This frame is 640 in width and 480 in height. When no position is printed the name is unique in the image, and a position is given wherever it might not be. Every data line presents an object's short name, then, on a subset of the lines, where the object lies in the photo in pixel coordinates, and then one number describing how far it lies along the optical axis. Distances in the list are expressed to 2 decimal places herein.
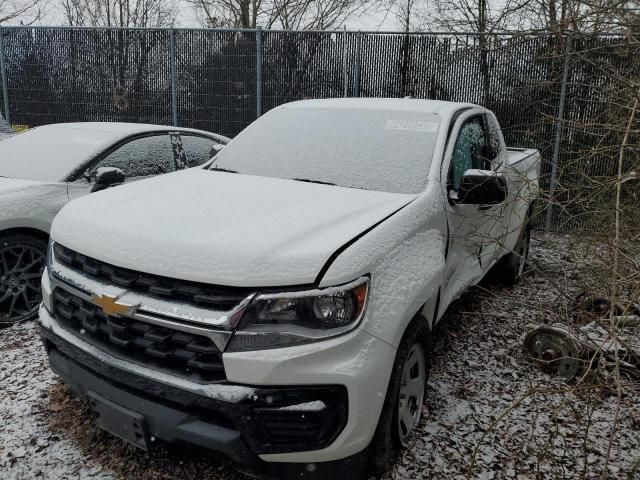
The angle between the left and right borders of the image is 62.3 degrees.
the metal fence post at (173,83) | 8.55
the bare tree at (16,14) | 21.42
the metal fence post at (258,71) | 8.34
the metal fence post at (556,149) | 6.95
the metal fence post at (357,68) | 8.20
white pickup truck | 1.92
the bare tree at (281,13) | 18.75
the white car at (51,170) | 3.74
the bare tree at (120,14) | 23.06
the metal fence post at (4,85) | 9.24
